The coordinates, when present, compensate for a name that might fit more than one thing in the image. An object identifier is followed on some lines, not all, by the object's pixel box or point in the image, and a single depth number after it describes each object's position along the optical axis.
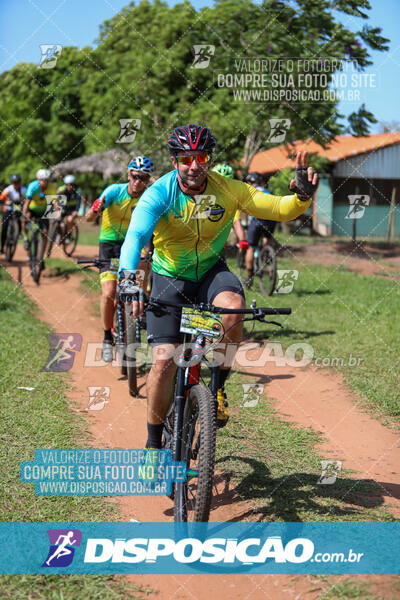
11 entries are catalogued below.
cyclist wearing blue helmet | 6.98
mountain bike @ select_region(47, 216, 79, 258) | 15.74
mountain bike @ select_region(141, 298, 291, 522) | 3.45
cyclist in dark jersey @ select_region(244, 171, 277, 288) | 12.27
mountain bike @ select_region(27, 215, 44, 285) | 12.95
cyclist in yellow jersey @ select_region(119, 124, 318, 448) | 3.97
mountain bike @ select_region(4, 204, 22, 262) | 14.09
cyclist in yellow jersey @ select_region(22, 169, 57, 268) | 13.11
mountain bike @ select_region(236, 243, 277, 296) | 12.35
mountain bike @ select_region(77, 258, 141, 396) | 6.67
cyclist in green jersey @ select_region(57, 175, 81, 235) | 15.08
